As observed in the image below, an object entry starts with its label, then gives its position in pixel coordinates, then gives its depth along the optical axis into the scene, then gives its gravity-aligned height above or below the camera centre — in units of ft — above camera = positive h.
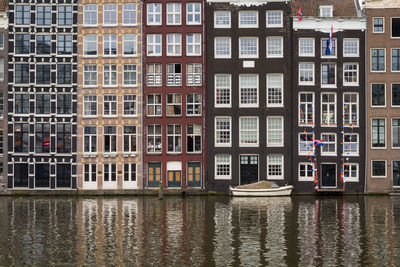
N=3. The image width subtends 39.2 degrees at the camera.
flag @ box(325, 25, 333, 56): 197.77 +31.28
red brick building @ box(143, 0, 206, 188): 200.85 +14.77
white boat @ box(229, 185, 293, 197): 186.91 -19.28
